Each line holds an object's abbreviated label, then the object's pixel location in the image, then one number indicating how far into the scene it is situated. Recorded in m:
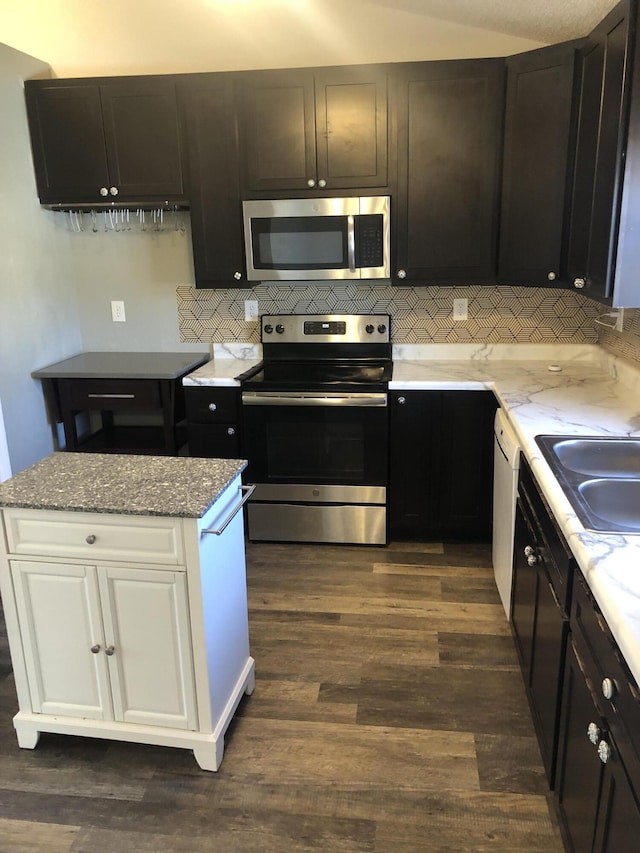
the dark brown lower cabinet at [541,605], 1.71
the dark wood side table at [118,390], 3.43
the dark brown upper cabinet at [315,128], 3.14
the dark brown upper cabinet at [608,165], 2.20
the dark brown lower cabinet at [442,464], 3.21
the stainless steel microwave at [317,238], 3.24
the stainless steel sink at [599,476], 1.70
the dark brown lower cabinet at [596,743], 1.15
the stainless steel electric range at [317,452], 3.26
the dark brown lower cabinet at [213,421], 3.37
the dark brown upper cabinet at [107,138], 3.29
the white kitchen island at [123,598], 1.86
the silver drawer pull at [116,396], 3.45
